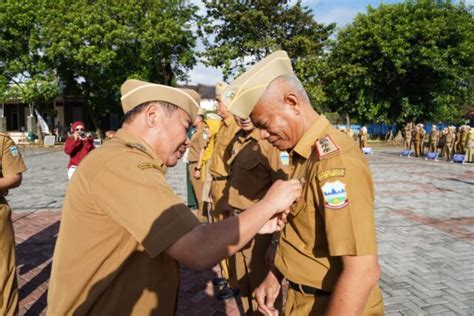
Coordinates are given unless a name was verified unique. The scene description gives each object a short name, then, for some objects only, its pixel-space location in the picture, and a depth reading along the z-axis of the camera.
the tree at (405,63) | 28.39
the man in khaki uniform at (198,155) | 6.47
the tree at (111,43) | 25.66
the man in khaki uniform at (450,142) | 19.66
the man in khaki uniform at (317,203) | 1.49
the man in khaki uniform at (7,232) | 3.35
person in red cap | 7.50
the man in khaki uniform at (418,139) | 21.34
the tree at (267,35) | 28.31
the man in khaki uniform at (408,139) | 22.95
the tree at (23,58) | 25.81
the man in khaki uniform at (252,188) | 3.57
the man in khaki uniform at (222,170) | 4.36
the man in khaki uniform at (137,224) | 1.37
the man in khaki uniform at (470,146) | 17.92
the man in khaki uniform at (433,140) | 20.99
